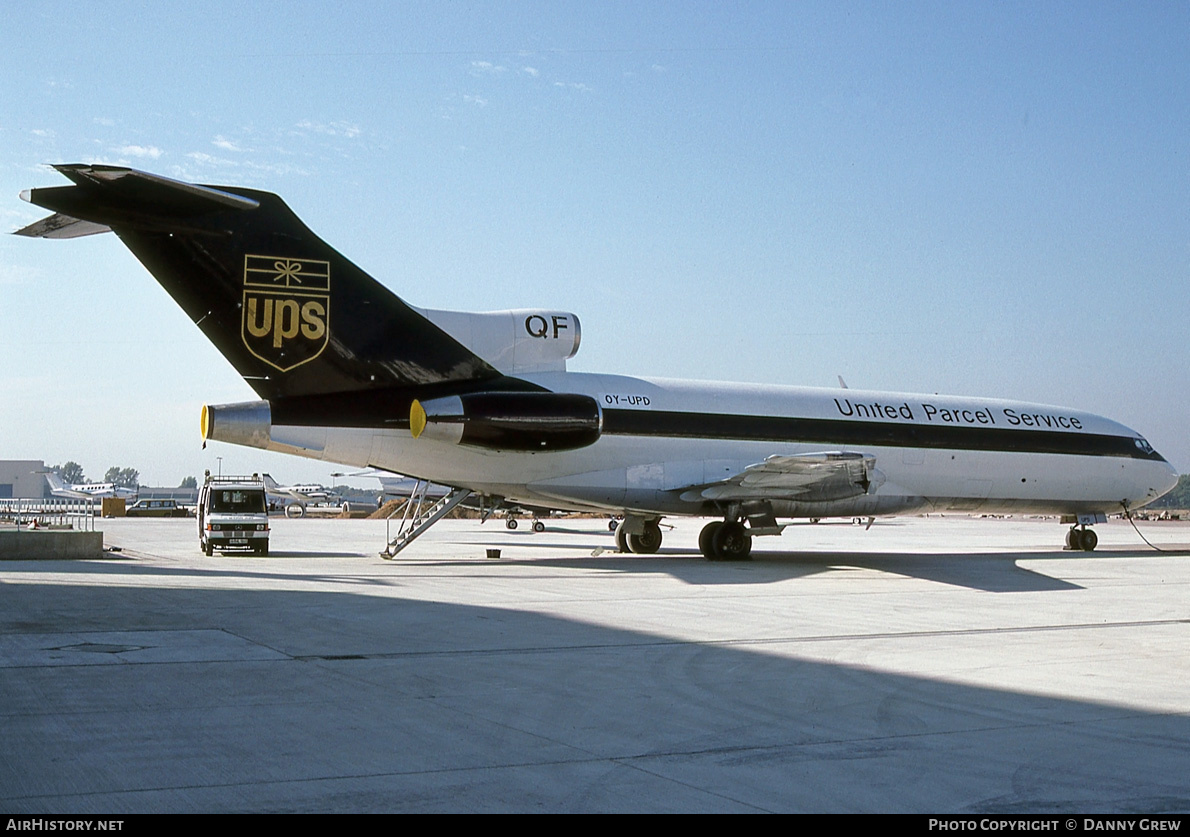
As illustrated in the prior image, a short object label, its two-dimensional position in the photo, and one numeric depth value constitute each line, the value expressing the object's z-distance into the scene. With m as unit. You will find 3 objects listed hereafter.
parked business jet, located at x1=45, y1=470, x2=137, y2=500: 113.51
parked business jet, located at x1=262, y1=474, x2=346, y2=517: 96.04
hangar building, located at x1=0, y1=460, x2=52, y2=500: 148.00
